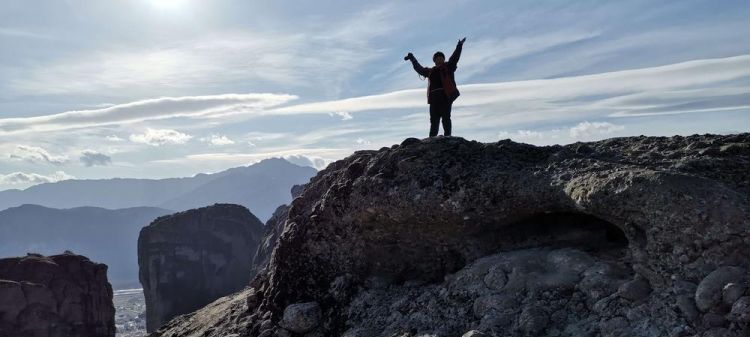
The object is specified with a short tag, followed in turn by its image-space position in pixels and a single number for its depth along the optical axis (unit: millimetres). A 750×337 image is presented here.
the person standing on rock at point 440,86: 19281
